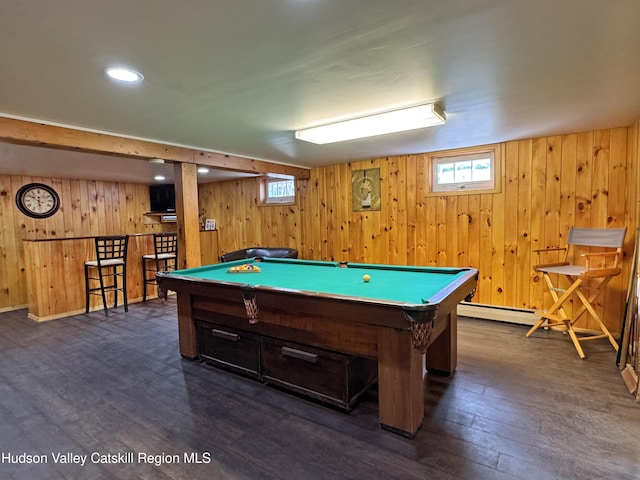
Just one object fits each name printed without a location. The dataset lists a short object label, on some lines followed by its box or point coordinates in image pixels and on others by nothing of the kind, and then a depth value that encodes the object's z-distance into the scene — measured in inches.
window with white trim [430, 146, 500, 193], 163.8
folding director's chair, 124.4
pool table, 77.8
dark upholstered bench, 222.2
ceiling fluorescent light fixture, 104.2
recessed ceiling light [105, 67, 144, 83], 73.9
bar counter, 183.3
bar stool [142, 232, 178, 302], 219.3
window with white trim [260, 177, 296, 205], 242.1
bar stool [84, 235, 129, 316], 189.9
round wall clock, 223.6
